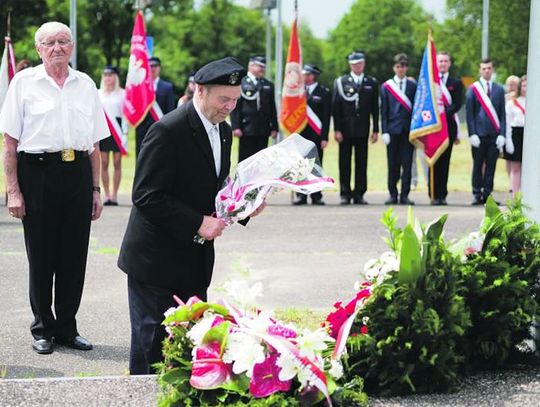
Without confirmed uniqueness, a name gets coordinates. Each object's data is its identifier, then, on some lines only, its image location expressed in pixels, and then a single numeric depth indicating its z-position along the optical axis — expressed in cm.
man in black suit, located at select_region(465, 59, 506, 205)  1708
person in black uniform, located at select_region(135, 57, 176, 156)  1744
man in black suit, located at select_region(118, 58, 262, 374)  527
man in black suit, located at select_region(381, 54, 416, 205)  1734
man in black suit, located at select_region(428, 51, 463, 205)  1748
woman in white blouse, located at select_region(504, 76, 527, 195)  1723
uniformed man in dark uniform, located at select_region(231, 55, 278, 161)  1692
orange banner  1730
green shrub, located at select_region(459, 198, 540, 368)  467
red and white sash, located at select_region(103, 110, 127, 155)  1677
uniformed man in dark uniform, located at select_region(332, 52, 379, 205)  1717
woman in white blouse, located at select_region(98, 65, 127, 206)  1641
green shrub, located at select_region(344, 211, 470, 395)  426
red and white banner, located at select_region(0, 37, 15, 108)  1554
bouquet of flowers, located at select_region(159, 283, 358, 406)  405
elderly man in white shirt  706
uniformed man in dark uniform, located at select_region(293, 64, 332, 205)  1738
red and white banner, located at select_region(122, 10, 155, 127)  1741
